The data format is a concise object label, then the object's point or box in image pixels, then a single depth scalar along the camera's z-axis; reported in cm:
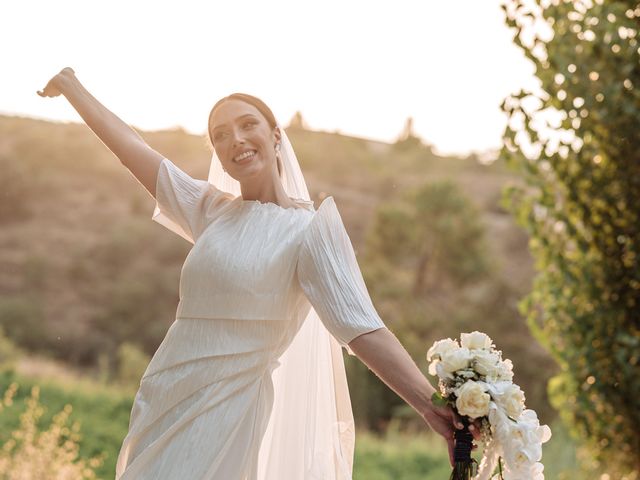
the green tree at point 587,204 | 454
